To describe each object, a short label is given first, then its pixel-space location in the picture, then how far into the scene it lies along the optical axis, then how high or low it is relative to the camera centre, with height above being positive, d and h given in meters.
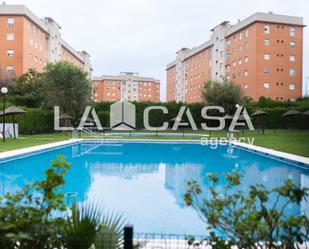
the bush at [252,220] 2.26 -0.71
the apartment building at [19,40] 35.12 +7.85
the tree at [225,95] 29.41 +1.86
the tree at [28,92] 29.38 +2.01
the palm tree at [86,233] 2.27 -0.78
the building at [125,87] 87.44 +7.52
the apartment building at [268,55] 39.88 +7.36
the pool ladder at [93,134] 22.70 -1.32
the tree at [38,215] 2.17 -0.65
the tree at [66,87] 26.30 +2.15
